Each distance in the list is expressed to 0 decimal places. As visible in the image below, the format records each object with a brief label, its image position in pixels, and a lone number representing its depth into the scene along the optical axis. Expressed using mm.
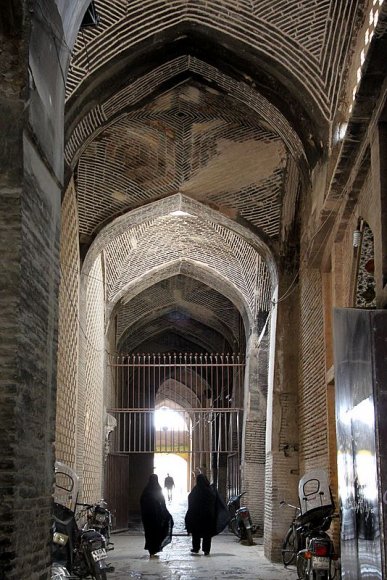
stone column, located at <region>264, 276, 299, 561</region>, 11719
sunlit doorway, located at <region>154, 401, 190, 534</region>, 24003
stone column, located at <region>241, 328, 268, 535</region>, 15711
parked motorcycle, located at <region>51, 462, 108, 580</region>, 7758
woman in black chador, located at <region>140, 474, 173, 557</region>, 12398
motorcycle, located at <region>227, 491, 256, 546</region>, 14266
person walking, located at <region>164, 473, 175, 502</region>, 28997
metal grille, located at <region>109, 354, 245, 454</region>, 19047
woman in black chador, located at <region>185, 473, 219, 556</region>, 12695
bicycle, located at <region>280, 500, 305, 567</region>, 8758
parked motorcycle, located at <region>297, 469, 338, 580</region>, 7508
